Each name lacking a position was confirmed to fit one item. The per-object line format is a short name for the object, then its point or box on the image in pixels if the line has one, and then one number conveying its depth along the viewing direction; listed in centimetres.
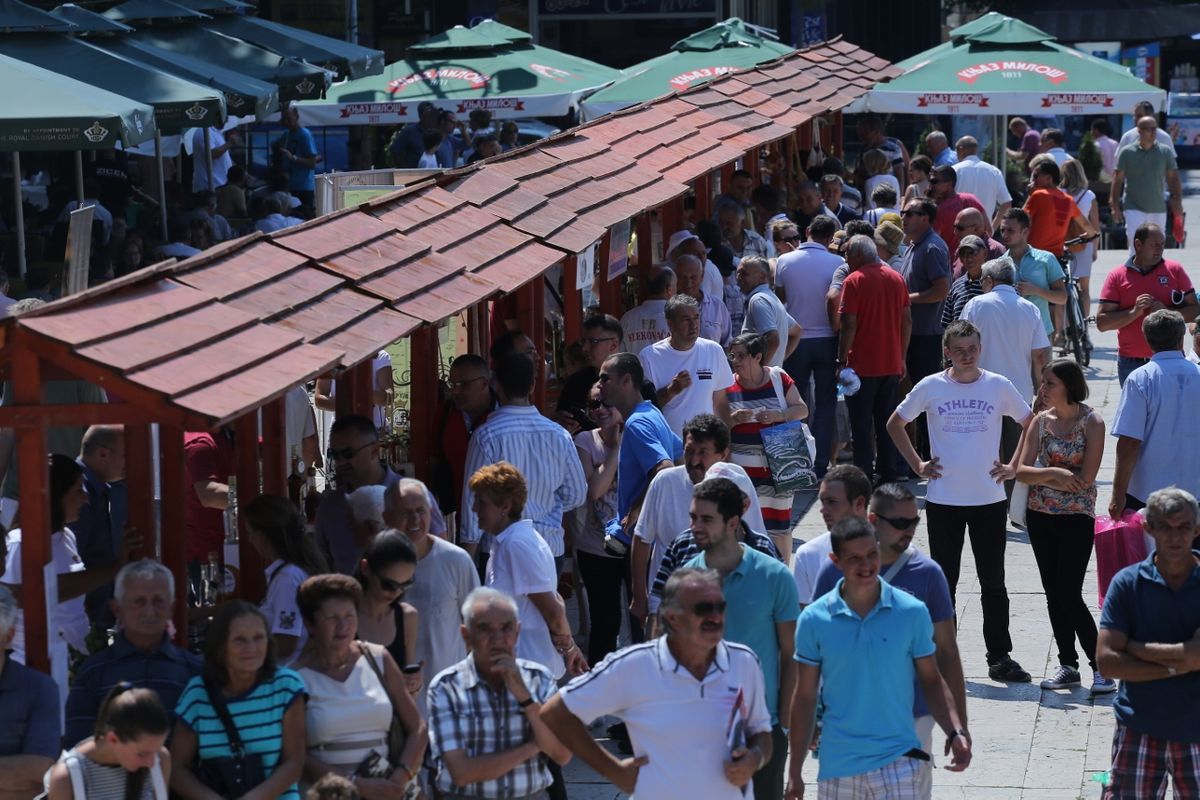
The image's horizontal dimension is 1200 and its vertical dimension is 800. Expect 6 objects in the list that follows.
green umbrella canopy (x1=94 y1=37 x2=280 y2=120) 3619
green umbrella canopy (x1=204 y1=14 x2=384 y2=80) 4544
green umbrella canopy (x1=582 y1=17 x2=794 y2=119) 4166
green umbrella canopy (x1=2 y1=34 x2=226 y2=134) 3158
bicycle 3441
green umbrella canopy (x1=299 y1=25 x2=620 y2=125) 4228
